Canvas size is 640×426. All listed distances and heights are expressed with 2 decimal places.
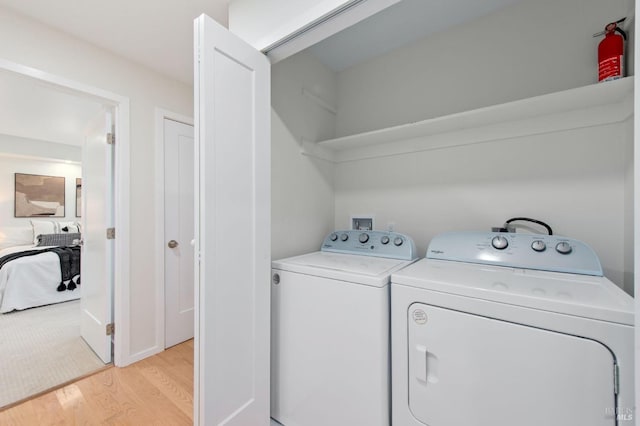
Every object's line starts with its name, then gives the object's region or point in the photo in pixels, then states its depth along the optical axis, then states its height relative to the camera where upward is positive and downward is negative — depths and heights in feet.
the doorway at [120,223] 6.64 -0.27
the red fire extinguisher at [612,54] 3.70 +2.23
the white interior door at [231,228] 3.46 -0.24
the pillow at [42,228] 14.82 -0.87
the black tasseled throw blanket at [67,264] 11.30 -2.23
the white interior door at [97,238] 6.77 -0.70
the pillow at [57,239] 14.20 -1.47
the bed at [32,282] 10.03 -2.78
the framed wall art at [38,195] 14.99 +0.99
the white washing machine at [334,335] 3.62 -1.87
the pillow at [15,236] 14.20 -1.30
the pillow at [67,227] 15.58 -0.88
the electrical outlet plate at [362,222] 6.42 -0.25
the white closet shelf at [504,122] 3.82 +1.59
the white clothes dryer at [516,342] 2.48 -1.38
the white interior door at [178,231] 7.62 -0.56
